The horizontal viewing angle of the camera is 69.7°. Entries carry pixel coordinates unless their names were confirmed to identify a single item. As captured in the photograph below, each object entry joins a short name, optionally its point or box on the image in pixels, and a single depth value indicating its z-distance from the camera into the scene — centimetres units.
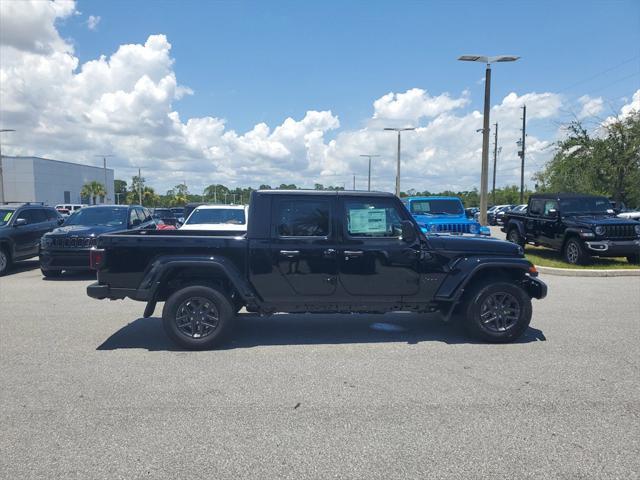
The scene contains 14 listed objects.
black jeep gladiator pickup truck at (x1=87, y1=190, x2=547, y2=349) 539
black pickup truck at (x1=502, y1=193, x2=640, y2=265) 1152
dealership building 8131
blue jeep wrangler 1260
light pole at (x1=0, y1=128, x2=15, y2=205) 3292
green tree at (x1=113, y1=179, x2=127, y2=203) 14188
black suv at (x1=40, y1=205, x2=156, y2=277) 1034
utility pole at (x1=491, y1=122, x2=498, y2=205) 4950
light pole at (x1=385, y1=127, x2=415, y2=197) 3280
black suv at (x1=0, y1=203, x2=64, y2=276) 1159
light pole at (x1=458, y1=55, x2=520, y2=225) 1503
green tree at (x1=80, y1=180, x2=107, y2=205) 8456
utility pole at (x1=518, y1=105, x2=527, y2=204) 4267
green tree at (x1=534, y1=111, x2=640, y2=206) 2352
